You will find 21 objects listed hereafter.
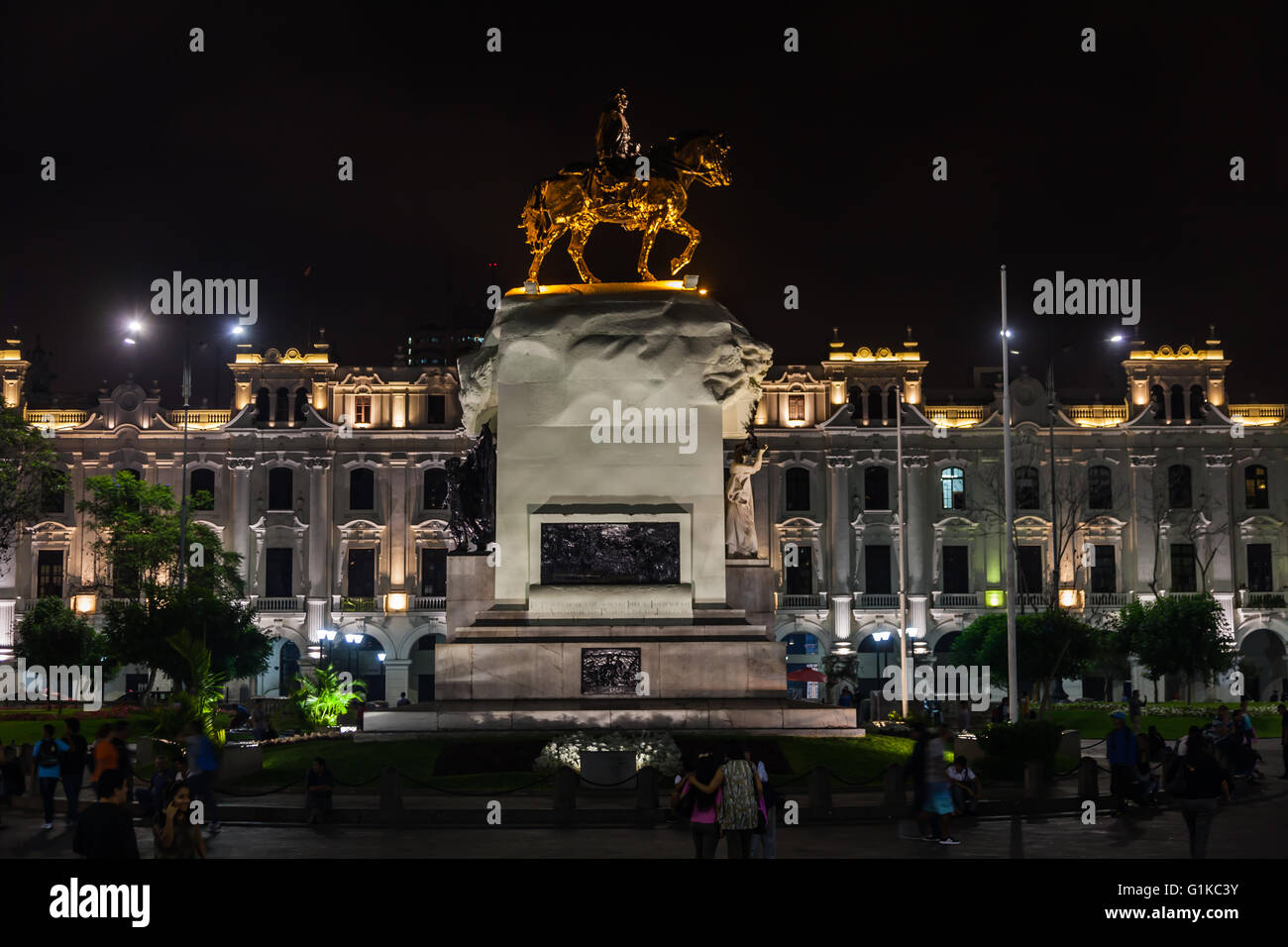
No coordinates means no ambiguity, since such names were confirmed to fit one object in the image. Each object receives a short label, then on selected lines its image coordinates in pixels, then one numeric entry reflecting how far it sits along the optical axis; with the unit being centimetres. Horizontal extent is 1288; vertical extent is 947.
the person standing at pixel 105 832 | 1237
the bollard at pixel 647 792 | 2130
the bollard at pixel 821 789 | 2148
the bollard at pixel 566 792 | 2123
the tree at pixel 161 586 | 5147
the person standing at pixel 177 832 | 1398
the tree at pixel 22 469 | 4969
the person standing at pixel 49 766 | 2167
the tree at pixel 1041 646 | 5172
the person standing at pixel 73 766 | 2216
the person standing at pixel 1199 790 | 1552
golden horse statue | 3056
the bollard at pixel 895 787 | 2223
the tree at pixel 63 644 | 5975
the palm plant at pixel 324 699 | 3819
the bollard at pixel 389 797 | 2127
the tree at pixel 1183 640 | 5734
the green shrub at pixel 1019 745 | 2559
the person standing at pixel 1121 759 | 2300
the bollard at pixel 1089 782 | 2366
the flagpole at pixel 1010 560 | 3048
